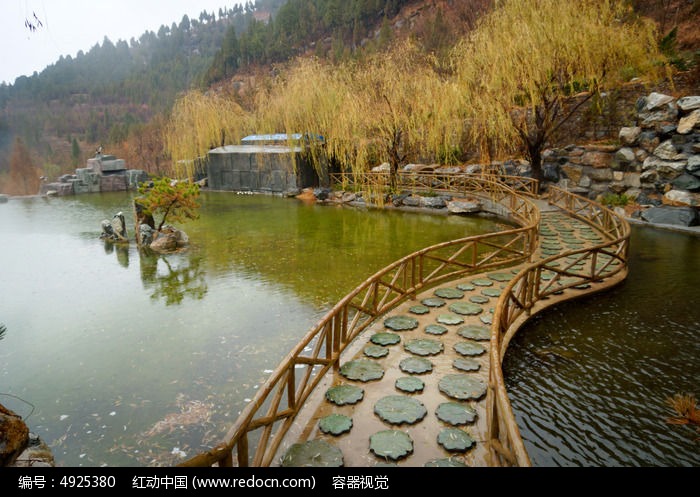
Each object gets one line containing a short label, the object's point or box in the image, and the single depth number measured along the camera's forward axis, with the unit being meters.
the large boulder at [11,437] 3.32
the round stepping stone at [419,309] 6.81
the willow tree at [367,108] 17.50
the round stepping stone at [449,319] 6.41
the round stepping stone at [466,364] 5.06
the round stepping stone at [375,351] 5.45
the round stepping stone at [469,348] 5.42
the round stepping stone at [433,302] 7.15
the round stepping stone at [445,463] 3.45
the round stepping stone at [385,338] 5.80
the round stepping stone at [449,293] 7.50
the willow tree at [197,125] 24.44
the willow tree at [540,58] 14.63
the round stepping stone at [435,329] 6.04
